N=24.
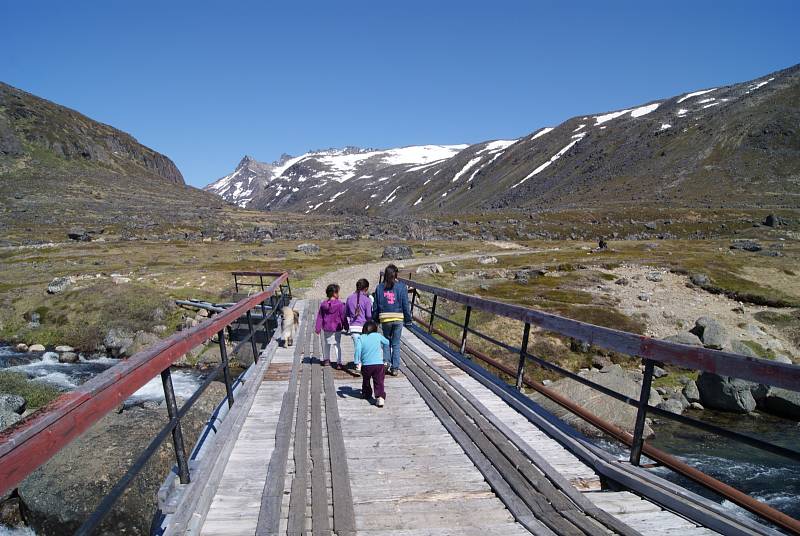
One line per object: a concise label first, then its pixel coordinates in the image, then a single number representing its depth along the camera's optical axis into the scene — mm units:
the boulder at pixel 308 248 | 59719
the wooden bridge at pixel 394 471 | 3730
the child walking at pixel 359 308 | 9094
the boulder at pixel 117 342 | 21188
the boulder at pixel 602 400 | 12916
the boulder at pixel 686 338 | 20109
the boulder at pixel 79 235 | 70312
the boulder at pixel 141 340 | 20938
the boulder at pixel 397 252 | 50438
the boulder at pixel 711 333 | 20734
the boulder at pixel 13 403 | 12628
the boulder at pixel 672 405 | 15422
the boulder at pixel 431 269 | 37938
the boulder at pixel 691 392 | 16328
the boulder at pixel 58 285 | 29281
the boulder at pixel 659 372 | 18395
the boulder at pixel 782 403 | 15023
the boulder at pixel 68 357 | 20219
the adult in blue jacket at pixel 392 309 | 8625
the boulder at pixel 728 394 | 15547
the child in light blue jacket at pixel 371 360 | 7027
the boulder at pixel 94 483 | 8219
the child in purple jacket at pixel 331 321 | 9070
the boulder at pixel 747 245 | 52431
